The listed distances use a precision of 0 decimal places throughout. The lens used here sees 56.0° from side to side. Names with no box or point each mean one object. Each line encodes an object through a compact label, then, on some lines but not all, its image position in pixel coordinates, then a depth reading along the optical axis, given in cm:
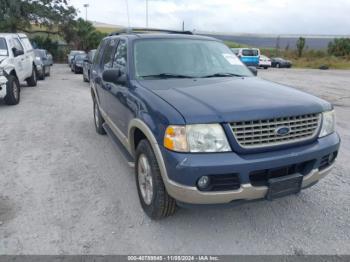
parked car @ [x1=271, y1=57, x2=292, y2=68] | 3528
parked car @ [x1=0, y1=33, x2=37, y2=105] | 851
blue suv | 267
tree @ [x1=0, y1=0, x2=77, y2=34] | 2959
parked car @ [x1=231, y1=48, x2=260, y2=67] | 2965
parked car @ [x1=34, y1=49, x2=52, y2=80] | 1513
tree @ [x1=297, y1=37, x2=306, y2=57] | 4316
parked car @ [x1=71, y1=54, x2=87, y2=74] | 1972
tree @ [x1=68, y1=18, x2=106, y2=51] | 3578
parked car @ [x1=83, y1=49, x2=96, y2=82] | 1425
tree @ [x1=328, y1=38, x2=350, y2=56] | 4169
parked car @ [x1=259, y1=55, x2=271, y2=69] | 3205
